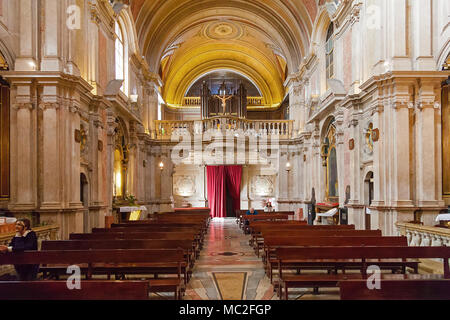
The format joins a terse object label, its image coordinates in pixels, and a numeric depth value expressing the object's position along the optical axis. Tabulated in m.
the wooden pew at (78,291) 3.23
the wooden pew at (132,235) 7.57
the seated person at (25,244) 5.18
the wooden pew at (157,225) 9.94
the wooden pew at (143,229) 8.77
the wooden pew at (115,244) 6.33
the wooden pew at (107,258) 4.93
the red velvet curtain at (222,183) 22.59
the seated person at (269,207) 18.69
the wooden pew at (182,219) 12.05
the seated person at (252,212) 15.34
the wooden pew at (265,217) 13.57
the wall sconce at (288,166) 20.11
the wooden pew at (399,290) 3.13
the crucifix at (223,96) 23.09
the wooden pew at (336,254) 5.12
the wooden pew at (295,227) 8.75
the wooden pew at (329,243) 6.33
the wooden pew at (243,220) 15.94
